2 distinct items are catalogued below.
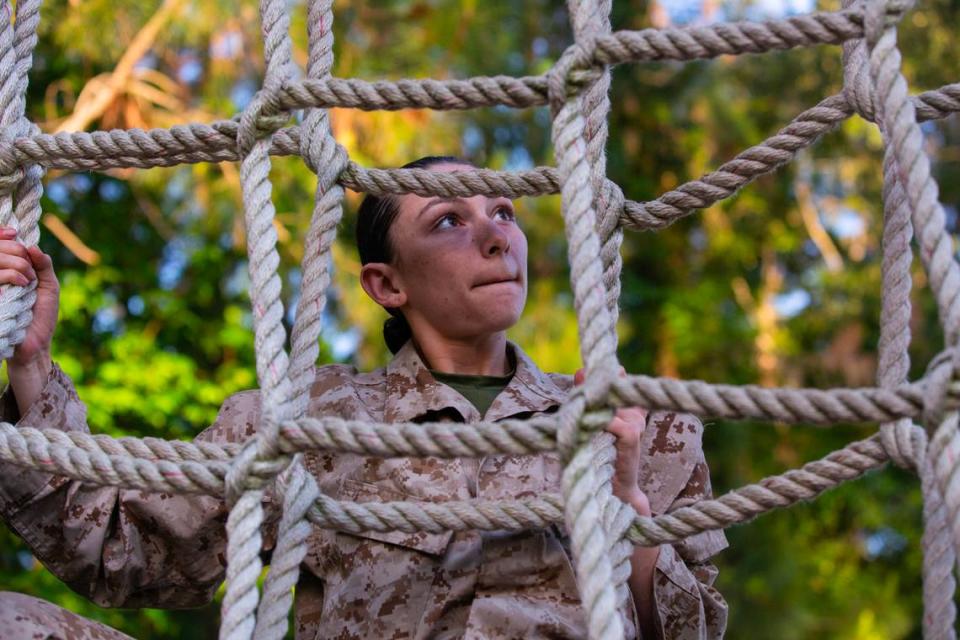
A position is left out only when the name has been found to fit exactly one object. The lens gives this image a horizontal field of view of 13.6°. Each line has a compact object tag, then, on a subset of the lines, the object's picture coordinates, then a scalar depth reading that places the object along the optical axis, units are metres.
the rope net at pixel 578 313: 3.71
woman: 4.01
